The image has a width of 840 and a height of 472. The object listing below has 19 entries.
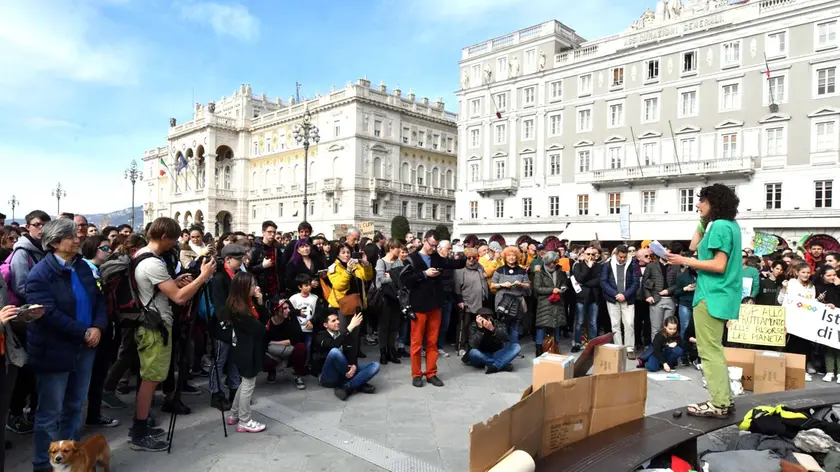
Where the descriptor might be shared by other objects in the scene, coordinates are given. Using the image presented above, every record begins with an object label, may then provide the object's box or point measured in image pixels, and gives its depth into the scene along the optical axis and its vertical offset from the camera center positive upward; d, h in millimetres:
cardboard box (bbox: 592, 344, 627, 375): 5832 -1516
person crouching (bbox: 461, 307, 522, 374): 7996 -1927
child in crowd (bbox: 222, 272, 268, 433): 5254 -1219
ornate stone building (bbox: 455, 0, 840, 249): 27938 +7078
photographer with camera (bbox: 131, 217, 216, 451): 4707 -712
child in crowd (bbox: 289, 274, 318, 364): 7312 -1135
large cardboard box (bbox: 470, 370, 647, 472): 2920 -1304
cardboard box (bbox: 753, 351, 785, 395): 6656 -1884
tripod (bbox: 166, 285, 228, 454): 5595 -1253
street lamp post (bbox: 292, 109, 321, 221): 27656 +5390
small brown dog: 3529 -1708
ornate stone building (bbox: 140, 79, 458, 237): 48062 +6949
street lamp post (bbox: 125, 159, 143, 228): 44281 +4575
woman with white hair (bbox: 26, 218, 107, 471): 3938 -855
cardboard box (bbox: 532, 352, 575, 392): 5066 -1424
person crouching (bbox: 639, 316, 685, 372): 8203 -1958
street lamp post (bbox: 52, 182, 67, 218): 43188 +2742
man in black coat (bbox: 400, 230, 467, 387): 7090 -1067
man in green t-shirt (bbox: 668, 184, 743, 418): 4348 -473
